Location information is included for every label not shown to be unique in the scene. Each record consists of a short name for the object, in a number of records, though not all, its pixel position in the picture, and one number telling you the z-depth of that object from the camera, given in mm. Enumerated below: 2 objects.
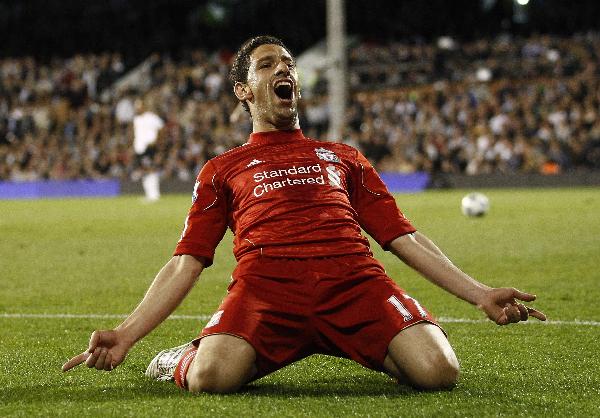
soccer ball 16192
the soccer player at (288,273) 4180
